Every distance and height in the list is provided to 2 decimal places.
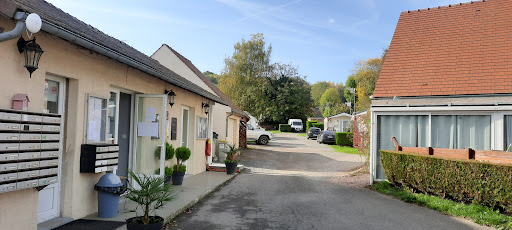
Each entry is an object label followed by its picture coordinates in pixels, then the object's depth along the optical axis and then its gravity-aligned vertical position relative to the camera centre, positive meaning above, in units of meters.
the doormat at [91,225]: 5.23 -1.51
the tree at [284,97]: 55.16 +5.13
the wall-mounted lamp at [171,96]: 9.40 +0.82
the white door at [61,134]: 5.20 -0.13
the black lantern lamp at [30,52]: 4.38 +0.91
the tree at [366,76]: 46.12 +7.33
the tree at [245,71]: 49.73 +8.11
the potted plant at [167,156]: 8.70 -0.75
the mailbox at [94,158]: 5.77 -0.53
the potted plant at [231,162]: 12.88 -1.24
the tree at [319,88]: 117.09 +14.20
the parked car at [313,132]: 38.59 -0.33
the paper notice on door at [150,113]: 8.30 +0.31
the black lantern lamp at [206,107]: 13.24 +0.76
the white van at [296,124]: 55.75 +0.67
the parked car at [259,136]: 29.73 -0.65
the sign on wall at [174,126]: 10.11 +0.02
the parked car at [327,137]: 31.35 -0.70
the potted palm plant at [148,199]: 4.88 -1.07
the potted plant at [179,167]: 9.74 -1.11
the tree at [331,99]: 78.65 +8.24
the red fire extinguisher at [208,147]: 13.93 -0.77
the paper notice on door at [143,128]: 8.20 -0.05
